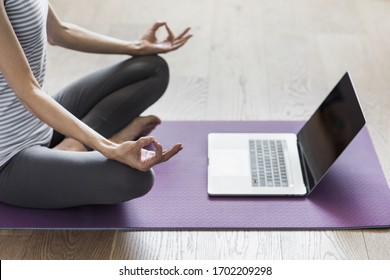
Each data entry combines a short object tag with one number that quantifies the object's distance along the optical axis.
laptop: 2.73
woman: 2.50
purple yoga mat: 2.68
